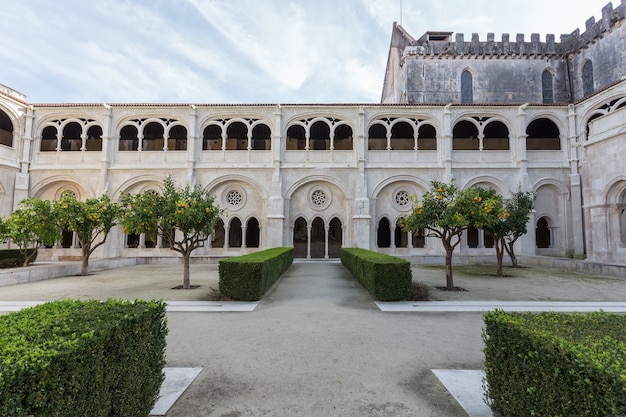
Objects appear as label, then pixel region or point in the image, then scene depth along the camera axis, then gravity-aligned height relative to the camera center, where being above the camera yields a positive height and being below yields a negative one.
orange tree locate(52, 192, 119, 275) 14.38 +0.63
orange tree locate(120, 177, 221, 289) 11.07 +0.55
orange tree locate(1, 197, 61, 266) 14.04 +0.23
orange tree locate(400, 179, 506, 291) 10.88 +0.67
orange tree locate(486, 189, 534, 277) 15.38 +0.49
